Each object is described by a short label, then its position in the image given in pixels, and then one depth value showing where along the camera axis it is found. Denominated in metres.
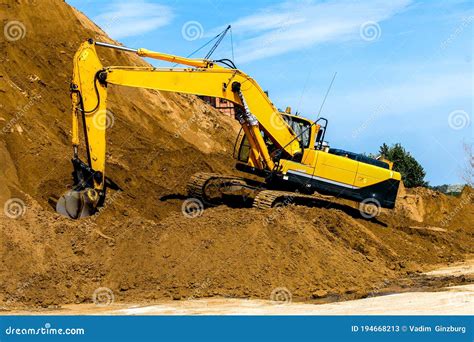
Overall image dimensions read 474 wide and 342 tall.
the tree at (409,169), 48.16
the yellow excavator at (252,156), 18.73
